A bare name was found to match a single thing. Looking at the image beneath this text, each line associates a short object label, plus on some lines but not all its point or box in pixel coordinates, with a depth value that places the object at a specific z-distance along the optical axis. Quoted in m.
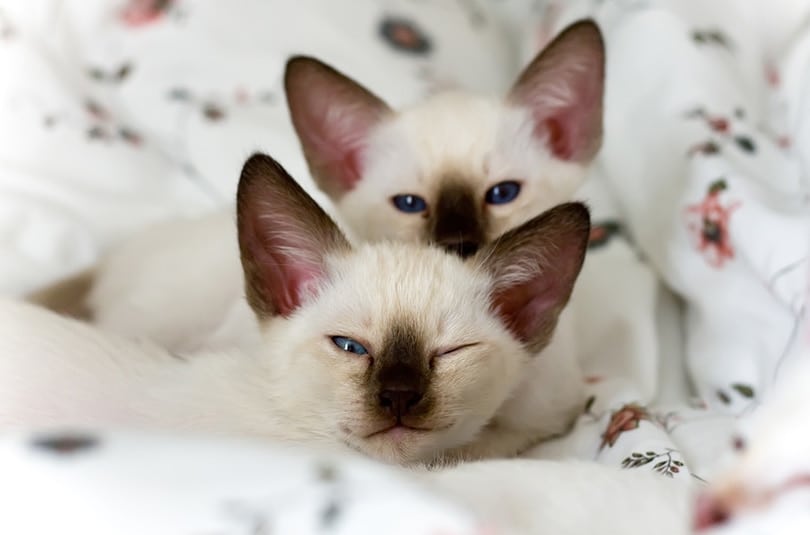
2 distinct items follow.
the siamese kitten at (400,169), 0.53
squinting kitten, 0.44
